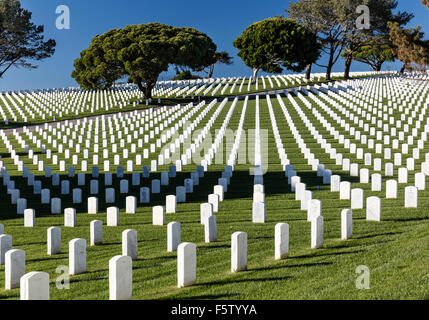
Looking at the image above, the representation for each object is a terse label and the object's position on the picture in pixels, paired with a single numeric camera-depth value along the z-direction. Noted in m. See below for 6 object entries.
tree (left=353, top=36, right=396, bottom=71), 96.56
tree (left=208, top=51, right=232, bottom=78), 99.19
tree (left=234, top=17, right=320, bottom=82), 67.06
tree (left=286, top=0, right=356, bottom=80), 63.62
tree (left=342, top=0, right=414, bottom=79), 65.31
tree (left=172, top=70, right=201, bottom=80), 90.69
